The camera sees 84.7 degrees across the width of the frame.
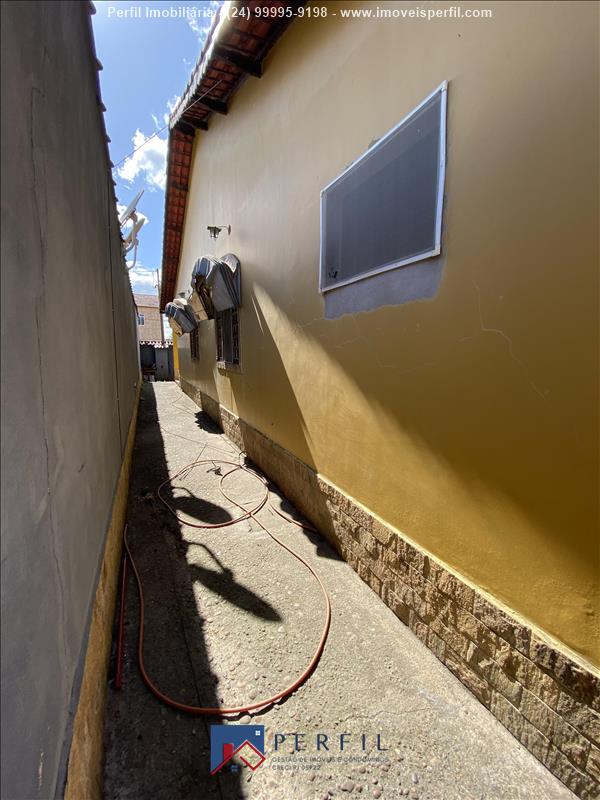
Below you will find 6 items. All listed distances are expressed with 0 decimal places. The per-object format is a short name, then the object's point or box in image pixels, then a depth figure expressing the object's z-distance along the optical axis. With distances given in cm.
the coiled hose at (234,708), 193
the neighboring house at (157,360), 2428
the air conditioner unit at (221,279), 611
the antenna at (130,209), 693
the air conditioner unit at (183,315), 958
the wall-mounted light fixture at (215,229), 701
